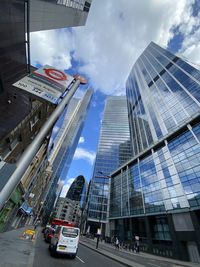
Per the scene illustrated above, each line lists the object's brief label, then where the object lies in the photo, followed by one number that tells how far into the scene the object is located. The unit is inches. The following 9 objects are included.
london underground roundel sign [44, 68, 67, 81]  212.8
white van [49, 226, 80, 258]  430.3
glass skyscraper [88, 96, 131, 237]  2647.4
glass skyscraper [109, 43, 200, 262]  972.6
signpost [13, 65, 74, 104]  179.8
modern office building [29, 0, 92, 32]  609.9
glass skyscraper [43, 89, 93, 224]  4338.8
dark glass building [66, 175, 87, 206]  6027.6
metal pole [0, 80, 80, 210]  118.3
